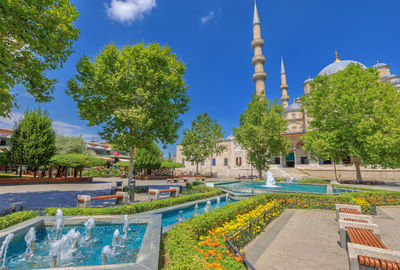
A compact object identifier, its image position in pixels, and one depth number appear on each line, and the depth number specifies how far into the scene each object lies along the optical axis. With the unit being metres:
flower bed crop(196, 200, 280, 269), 3.35
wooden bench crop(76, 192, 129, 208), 7.88
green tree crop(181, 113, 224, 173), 33.00
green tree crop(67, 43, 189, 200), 10.52
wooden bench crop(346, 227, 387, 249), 3.87
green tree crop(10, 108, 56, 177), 18.11
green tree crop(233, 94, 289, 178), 23.25
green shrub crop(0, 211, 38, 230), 5.06
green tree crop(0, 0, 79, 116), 5.97
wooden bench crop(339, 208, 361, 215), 6.58
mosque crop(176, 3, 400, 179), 32.06
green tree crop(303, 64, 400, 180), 15.16
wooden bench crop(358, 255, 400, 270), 2.98
